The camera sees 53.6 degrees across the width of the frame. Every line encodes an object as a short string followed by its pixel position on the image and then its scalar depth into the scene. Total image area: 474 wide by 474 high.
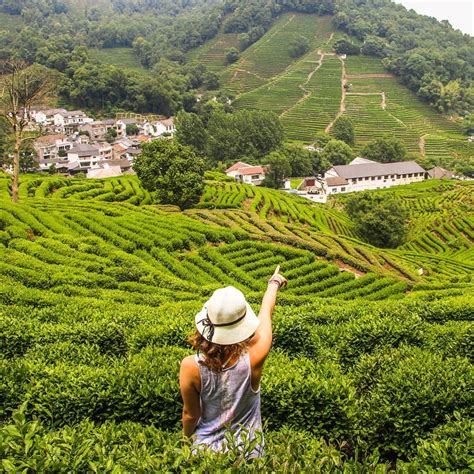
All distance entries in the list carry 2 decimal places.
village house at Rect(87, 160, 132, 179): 72.02
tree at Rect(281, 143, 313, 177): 84.56
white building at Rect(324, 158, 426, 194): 83.81
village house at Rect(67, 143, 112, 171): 82.31
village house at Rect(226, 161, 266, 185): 75.45
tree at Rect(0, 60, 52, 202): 27.88
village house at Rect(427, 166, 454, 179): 88.00
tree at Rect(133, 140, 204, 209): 40.78
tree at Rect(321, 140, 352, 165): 93.94
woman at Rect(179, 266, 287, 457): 4.25
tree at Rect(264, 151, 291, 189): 76.44
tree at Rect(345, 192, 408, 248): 48.75
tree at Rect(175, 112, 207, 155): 83.62
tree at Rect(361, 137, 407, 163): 95.59
